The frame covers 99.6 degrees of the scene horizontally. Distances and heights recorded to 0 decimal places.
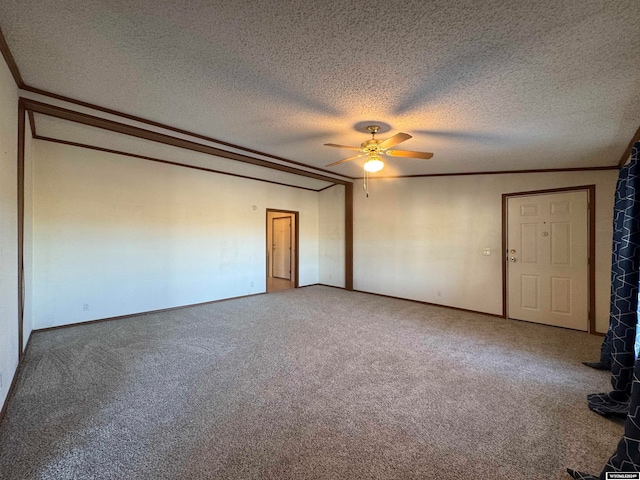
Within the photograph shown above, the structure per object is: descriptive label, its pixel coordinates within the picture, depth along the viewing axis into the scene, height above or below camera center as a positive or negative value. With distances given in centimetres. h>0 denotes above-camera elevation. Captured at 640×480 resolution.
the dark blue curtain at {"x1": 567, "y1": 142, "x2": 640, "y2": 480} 209 -57
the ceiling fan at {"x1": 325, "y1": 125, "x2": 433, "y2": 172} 297 +96
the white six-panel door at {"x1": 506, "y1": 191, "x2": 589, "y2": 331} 391 -37
